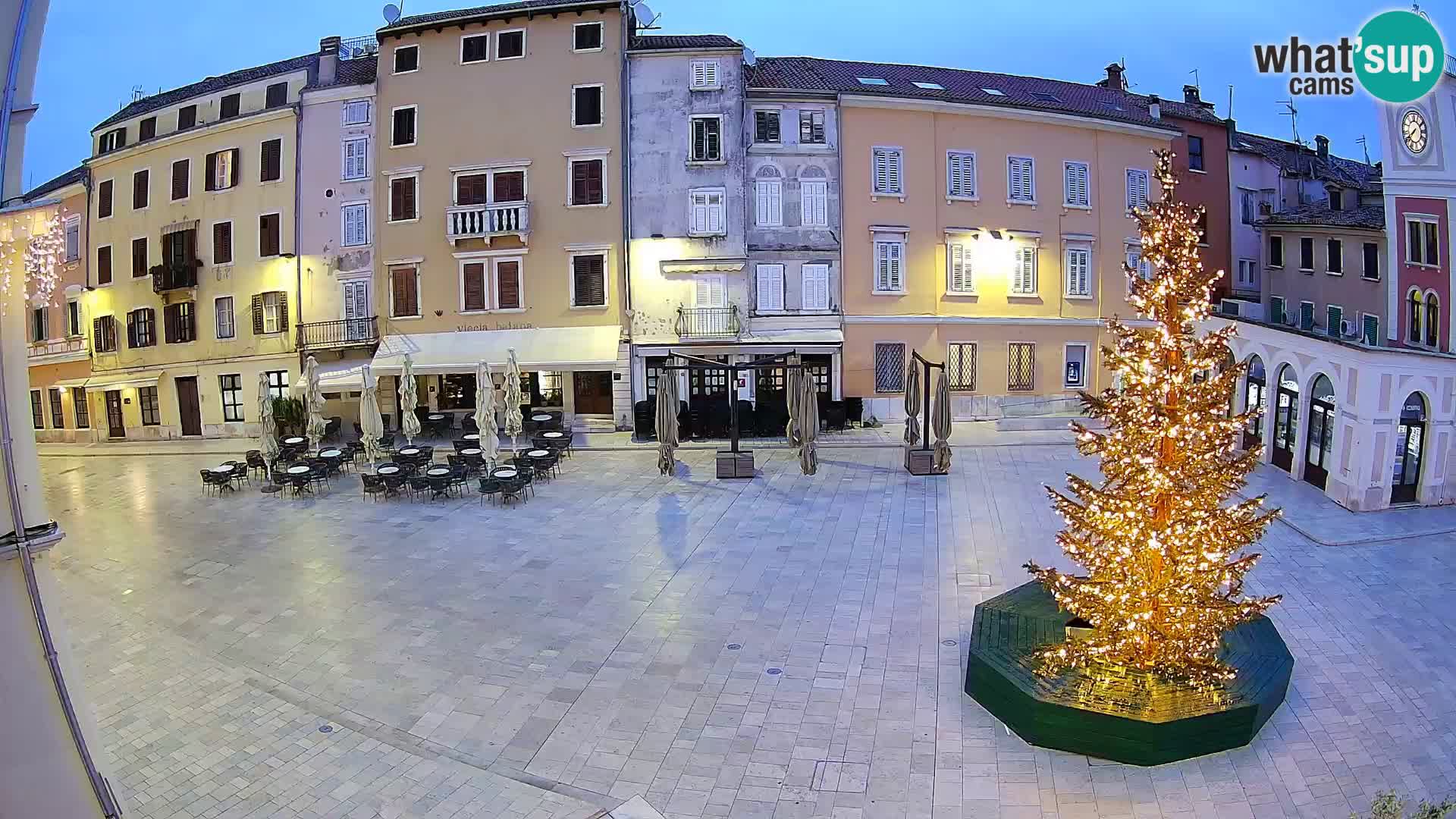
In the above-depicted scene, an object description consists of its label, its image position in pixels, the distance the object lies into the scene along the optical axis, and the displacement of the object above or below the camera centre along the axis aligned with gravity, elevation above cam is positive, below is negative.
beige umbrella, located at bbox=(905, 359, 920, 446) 23.22 -1.09
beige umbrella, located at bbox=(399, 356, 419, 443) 24.44 -0.81
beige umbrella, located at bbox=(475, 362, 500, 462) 22.42 -1.01
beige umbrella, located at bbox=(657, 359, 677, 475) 22.67 -1.35
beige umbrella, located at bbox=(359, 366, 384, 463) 23.14 -1.28
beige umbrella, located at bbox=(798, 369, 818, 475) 22.50 -1.29
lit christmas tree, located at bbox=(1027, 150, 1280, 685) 10.38 -1.53
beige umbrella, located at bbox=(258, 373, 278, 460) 23.23 -1.25
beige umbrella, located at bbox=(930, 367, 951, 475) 22.11 -1.44
